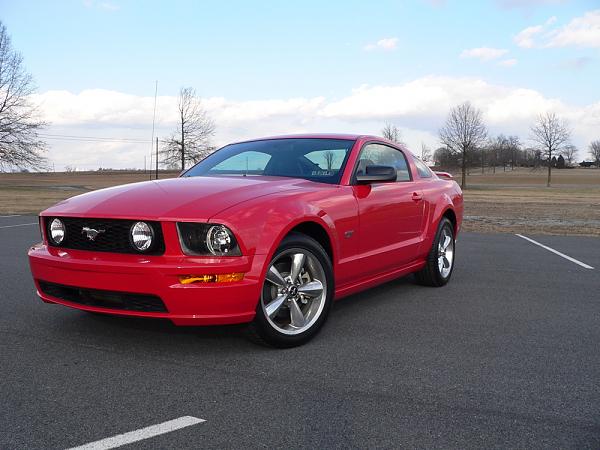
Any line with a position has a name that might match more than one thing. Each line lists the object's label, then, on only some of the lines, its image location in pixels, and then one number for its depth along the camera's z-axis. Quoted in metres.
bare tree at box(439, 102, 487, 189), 55.42
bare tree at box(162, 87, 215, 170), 44.97
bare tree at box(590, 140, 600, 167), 139.38
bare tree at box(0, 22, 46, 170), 40.97
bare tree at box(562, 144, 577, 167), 59.35
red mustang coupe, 3.43
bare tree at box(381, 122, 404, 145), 68.21
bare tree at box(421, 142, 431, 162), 79.12
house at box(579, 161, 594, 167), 149.55
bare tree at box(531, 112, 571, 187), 56.22
